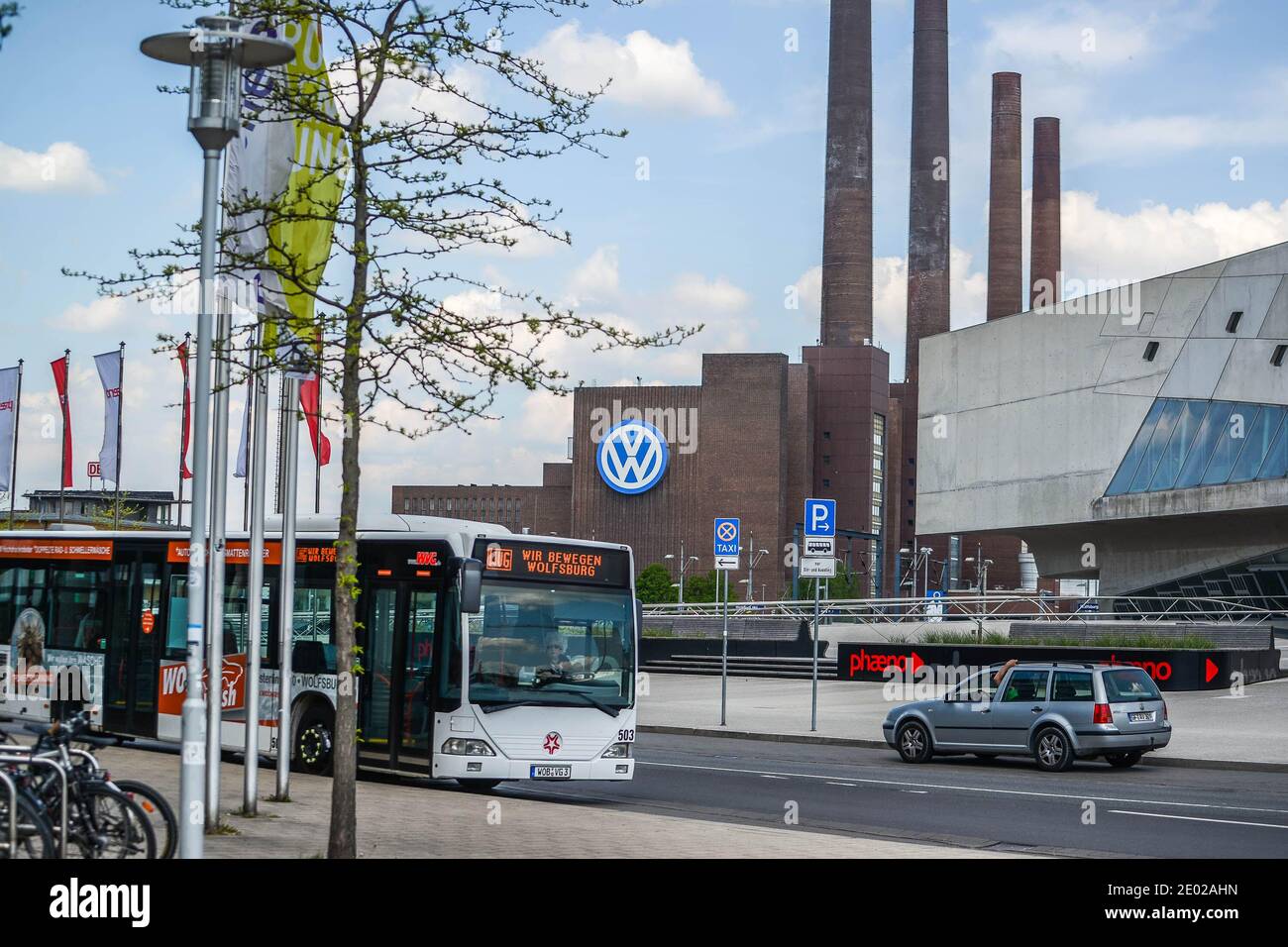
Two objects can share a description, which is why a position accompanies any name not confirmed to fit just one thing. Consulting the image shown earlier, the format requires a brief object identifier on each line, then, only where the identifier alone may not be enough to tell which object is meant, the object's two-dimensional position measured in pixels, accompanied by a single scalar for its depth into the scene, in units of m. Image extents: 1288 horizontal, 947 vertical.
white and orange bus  16.03
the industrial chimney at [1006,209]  97.44
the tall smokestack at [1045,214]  99.94
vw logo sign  143.88
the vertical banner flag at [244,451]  35.21
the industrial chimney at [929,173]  99.25
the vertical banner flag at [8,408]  39.91
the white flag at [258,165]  12.03
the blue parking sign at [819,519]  26.98
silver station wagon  21.30
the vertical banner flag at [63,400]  43.25
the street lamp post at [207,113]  9.47
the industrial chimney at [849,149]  95.75
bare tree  10.33
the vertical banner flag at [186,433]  39.88
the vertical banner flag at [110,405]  41.09
